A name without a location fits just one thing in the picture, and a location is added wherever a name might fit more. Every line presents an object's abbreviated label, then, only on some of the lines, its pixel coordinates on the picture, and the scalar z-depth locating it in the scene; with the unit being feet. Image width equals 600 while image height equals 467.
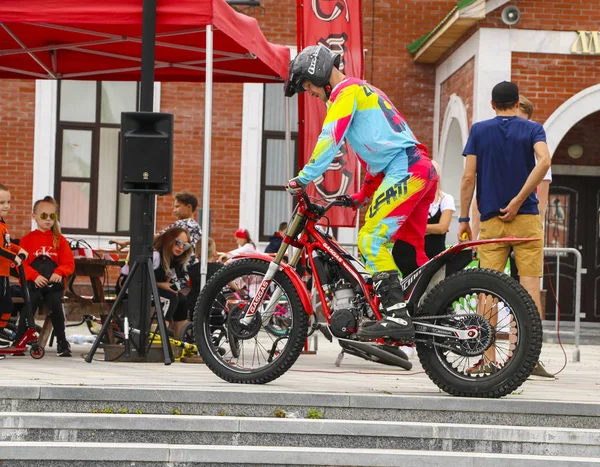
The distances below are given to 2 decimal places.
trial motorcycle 32.75
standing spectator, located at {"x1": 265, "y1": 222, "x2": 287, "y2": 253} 86.96
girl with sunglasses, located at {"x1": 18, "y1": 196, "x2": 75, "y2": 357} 47.82
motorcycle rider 34.05
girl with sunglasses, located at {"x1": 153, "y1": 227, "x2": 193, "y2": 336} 51.06
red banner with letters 54.51
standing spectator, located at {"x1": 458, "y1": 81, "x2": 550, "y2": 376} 40.88
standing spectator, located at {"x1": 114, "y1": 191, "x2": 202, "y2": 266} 54.13
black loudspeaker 42.59
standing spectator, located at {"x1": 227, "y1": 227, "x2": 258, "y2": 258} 85.34
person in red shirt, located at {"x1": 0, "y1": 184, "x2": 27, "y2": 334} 45.65
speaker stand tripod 41.14
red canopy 44.46
